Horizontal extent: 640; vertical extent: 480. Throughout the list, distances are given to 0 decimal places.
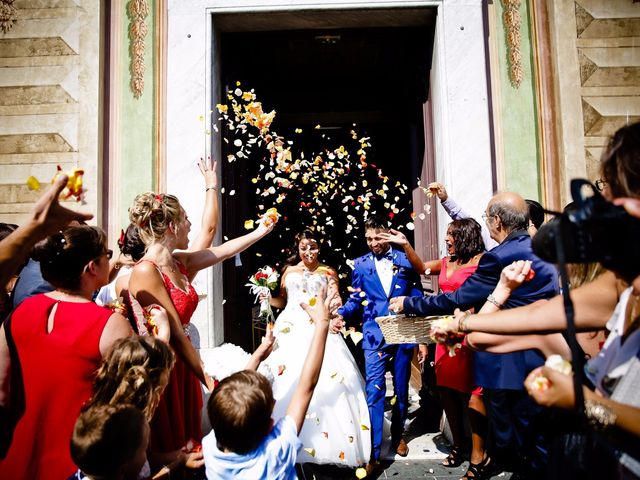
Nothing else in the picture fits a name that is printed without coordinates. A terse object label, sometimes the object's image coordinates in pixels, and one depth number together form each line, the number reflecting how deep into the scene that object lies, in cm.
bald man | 304
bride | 368
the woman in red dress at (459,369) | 396
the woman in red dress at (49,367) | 196
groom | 419
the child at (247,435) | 190
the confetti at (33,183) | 172
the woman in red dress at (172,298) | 263
